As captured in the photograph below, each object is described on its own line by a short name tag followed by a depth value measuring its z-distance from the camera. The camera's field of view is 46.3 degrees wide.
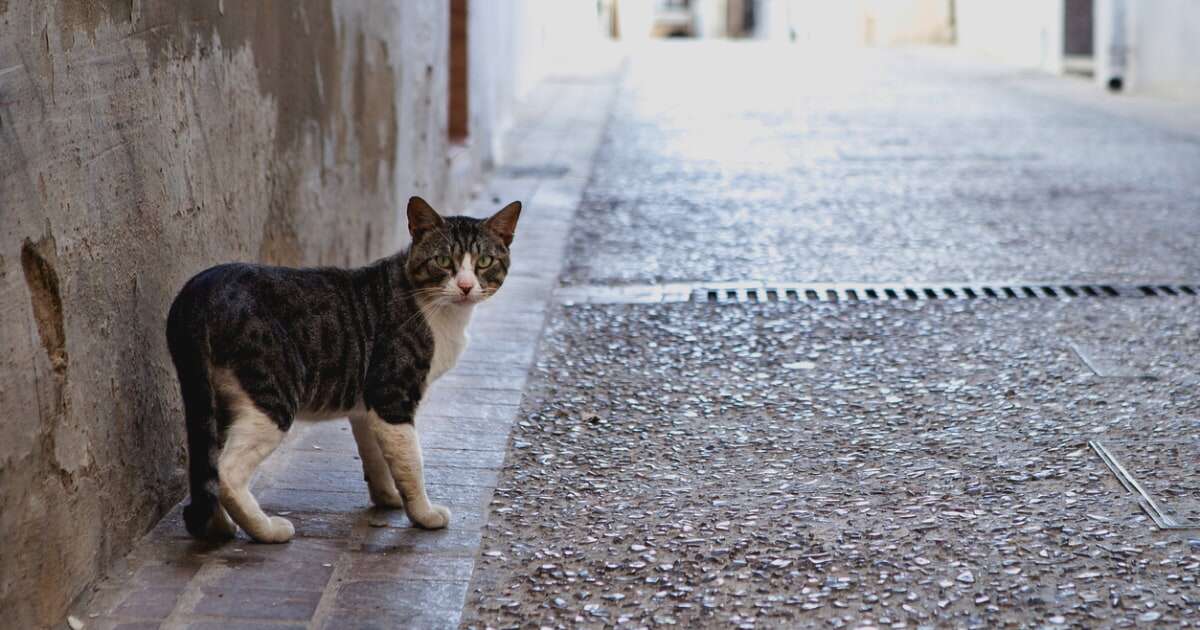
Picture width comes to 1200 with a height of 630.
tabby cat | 2.69
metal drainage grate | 5.05
